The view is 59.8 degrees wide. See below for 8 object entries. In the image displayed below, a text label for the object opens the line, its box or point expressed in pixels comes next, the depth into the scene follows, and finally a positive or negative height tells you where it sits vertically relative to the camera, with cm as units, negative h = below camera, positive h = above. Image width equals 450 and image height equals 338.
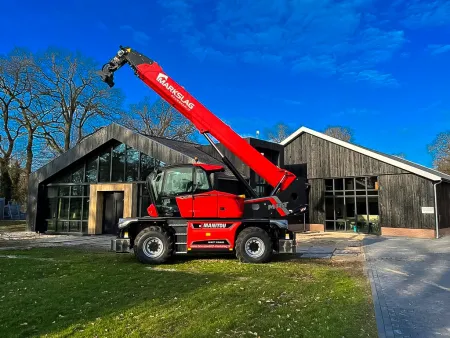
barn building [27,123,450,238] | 1962 +132
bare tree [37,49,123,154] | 3842 +1005
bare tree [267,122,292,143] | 5209 +982
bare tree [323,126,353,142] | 5155 +1054
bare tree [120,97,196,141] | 4603 +1026
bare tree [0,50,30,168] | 3538 +1111
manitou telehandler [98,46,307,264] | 1103 -13
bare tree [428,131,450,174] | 4278 +629
